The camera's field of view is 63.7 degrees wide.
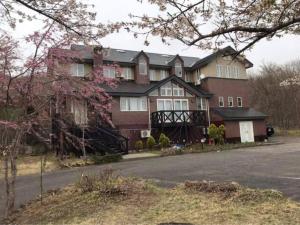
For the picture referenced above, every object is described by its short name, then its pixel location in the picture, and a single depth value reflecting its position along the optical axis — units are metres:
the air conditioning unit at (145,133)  19.82
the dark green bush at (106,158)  13.94
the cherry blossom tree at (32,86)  5.52
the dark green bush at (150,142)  18.73
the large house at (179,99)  19.79
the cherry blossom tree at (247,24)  3.79
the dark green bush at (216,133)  19.89
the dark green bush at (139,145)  18.75
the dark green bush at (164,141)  18.57
